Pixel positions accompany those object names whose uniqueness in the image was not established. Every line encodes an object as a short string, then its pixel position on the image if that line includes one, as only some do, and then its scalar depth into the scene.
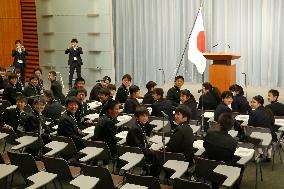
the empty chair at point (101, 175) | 5.59
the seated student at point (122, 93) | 10.56
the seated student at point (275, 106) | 8.63
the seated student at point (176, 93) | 10.29
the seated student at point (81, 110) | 8.79
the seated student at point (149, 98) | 10.02
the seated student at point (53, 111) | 9.11
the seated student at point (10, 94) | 10.98
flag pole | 14.97
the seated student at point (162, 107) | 9.08
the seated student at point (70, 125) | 7.53
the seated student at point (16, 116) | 8.42
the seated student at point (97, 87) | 10.86
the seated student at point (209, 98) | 9.57
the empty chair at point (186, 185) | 4.97
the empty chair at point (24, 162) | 6.25
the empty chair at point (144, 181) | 5.31
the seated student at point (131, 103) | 9.32
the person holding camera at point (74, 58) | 15.24
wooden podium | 12.66
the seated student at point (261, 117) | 7.85
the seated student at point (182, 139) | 6.59
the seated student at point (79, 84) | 10.28
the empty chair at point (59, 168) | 6.09
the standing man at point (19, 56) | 15.45
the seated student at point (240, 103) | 9.20
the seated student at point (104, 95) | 9.20
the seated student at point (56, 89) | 11.24
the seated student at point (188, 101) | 8.97
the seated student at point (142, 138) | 6.77
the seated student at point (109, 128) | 7.34
